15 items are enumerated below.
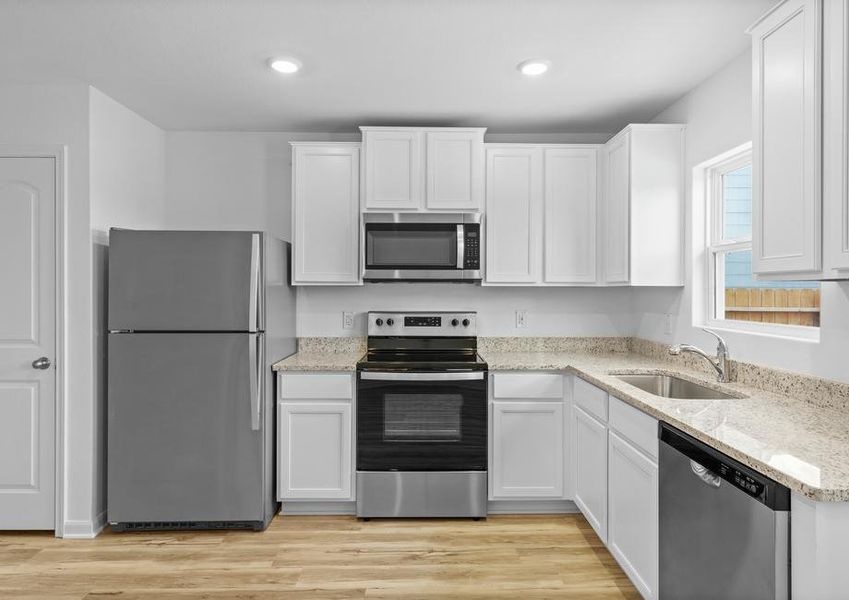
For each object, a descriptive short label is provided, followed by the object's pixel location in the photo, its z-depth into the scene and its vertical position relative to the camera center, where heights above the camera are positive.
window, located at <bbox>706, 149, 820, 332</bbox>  2.27 +0.12
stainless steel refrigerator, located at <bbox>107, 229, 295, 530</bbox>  2.76 -0.42
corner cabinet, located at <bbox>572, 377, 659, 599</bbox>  1.97 -0.81
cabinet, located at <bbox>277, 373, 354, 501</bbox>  2.98 -0.87
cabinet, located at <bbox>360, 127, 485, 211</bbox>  3.23 +0.80
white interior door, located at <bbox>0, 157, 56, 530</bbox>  2.77 -0.26
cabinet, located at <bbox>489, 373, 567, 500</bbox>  3.00 -0.83
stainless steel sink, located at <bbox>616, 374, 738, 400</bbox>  2.49 -0.46
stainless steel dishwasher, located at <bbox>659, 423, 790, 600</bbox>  1.26 -0.65
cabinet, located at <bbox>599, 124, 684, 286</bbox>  2.98 +0.53
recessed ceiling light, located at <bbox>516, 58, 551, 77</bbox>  2.49 +1.12
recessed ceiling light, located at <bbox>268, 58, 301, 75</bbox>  2.49 +1.12
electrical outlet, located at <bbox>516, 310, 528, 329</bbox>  3.67 -0.16
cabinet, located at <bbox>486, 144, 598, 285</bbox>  3.35 +0.54
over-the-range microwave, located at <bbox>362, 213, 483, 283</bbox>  3.26 +0.31
